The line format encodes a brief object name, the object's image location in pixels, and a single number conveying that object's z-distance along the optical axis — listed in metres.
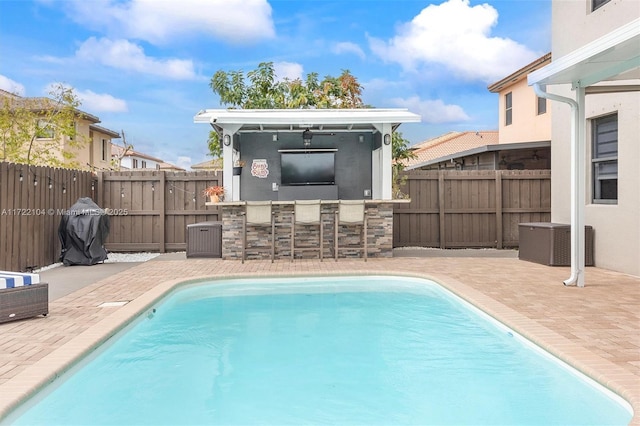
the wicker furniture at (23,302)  4.44
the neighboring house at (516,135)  12.80
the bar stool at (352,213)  8.96
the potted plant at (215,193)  9.44
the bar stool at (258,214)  8.88
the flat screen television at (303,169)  10.58
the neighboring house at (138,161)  38.78
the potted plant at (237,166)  10.16
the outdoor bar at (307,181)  9.13
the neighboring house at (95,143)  22.31
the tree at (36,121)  12.01
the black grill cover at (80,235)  8.64
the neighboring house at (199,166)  33.89
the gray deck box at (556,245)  7.97
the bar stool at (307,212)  8.82
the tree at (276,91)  14.43
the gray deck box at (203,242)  9.57
